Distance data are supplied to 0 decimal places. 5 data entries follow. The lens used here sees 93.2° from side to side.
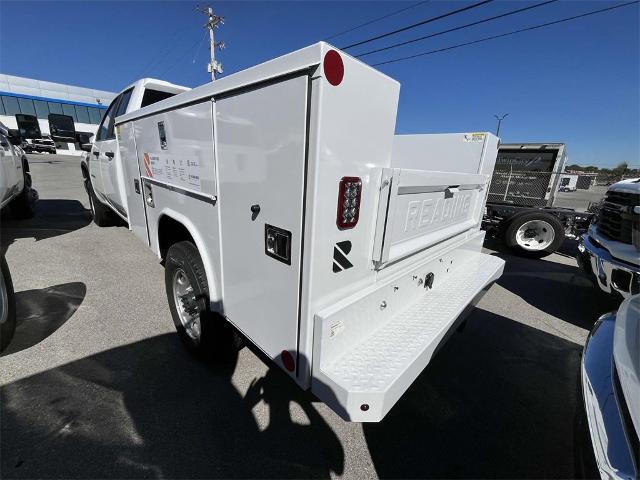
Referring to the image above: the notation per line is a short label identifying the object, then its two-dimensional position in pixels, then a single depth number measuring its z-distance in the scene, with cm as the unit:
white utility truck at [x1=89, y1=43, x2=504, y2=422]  127
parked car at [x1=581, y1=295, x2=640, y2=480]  110
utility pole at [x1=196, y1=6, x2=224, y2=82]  2223
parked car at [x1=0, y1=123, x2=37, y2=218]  460
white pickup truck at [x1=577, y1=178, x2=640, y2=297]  298
